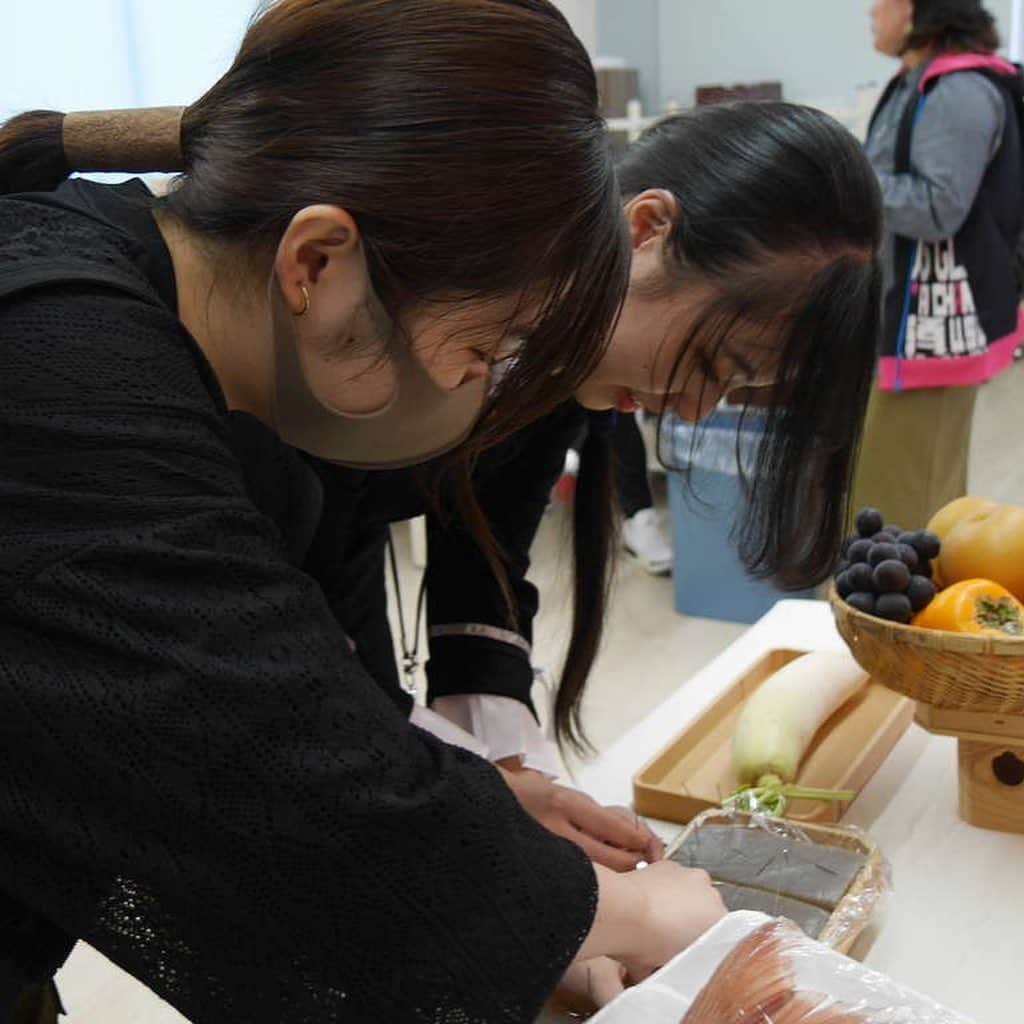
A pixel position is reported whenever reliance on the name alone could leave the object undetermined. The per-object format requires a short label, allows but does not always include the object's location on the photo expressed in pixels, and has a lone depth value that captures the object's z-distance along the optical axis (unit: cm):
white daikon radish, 116
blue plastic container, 286
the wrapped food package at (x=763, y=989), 77
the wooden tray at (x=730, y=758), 114
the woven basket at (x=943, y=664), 103
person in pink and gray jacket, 259
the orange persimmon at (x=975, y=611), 106
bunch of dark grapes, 109
